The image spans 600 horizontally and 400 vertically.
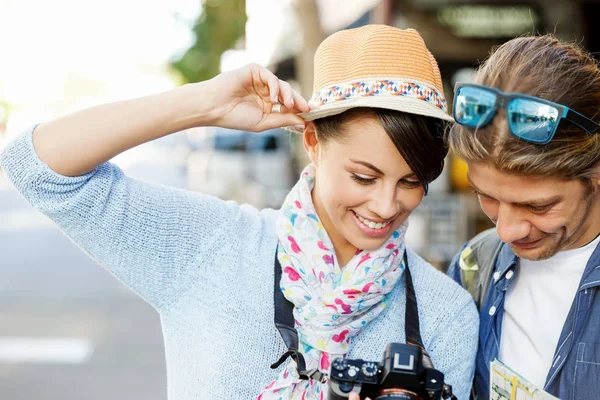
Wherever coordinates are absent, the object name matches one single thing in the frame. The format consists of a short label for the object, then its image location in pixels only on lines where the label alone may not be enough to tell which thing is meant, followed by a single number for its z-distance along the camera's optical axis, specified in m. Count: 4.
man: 2.02
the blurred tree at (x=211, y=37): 12.90
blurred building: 5.90
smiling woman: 1.96
